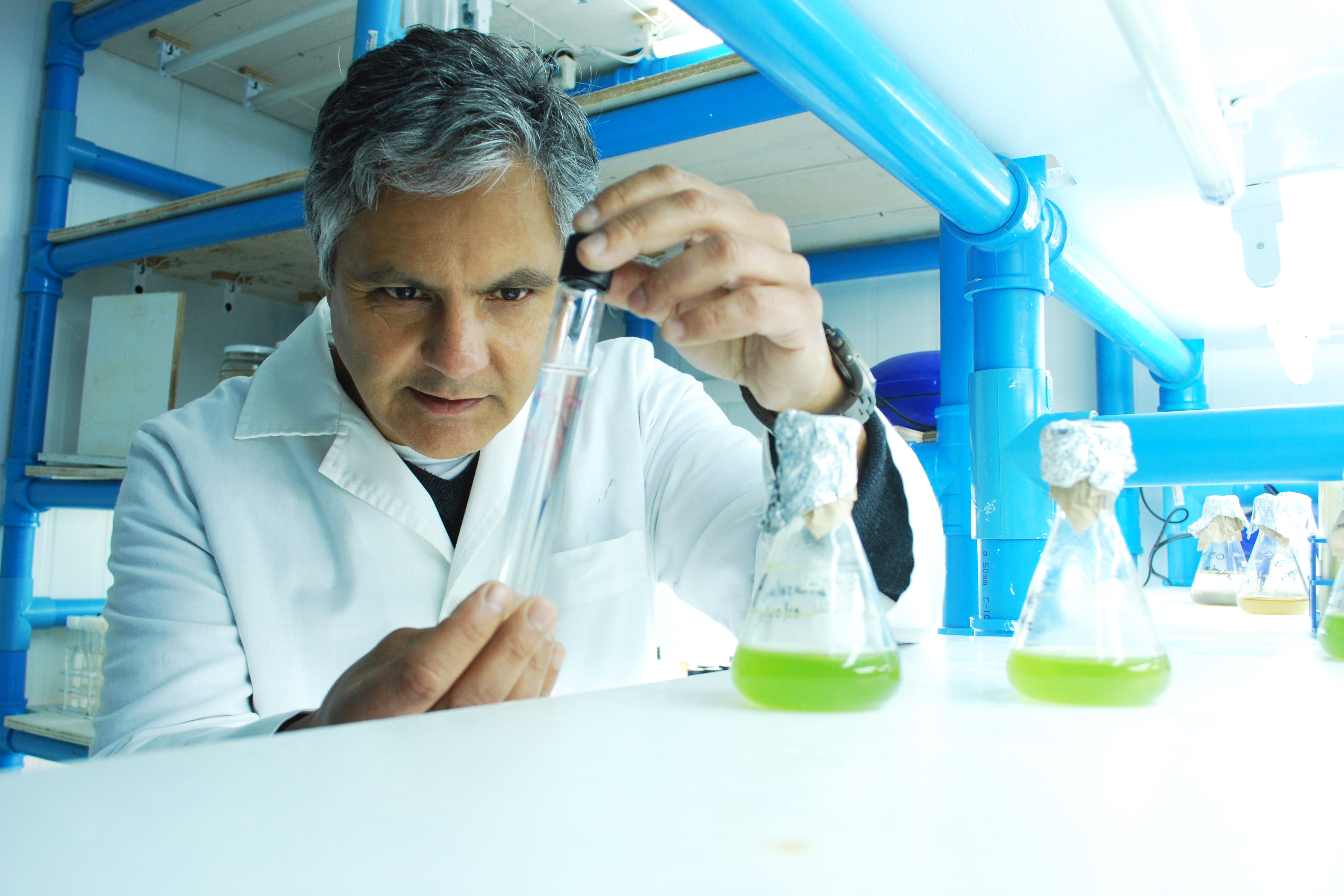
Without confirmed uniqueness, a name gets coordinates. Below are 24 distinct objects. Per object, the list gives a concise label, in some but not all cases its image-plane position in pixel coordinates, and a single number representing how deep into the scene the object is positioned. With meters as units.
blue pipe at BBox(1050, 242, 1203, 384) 1.12
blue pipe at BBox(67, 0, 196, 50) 2.41
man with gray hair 0.70
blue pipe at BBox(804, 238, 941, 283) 2.40
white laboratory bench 0.22
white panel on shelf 2.42
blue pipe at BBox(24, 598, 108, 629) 2.62
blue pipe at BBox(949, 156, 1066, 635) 0.91
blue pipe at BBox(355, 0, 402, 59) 1.25
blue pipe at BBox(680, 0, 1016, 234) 0.57
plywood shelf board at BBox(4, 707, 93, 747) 2.29
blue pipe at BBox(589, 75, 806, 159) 1.27
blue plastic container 1.89
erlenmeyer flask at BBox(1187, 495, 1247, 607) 1.26
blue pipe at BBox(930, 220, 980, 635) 1.55
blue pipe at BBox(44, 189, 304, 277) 1.83
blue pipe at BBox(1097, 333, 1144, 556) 2.29
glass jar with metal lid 2.14
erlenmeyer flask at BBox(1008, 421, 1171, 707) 0.44
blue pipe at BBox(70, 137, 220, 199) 2.69
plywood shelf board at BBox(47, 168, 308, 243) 1.76
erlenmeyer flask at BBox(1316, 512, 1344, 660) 0.61
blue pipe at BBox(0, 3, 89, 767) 2.50
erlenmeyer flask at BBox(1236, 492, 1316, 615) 0.96
